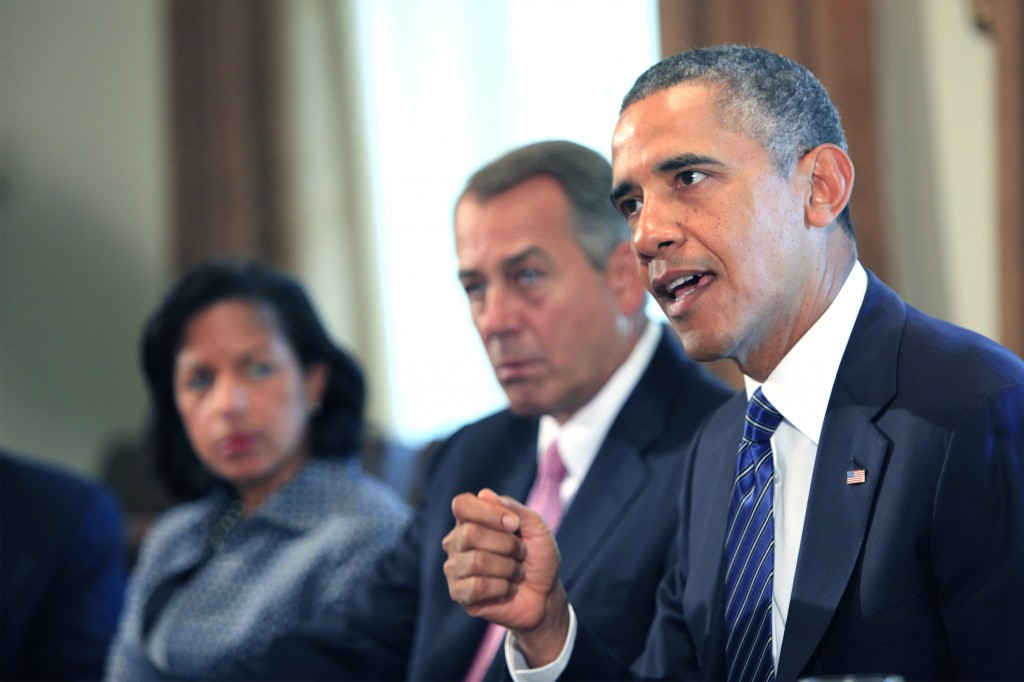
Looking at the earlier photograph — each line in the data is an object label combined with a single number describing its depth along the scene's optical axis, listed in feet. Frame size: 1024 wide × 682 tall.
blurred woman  14.17
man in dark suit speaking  11.90
